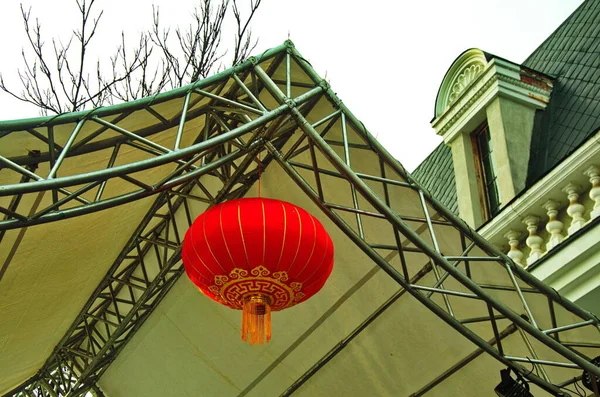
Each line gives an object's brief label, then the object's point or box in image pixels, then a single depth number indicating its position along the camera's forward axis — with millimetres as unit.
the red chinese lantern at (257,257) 4262
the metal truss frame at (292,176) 4352
